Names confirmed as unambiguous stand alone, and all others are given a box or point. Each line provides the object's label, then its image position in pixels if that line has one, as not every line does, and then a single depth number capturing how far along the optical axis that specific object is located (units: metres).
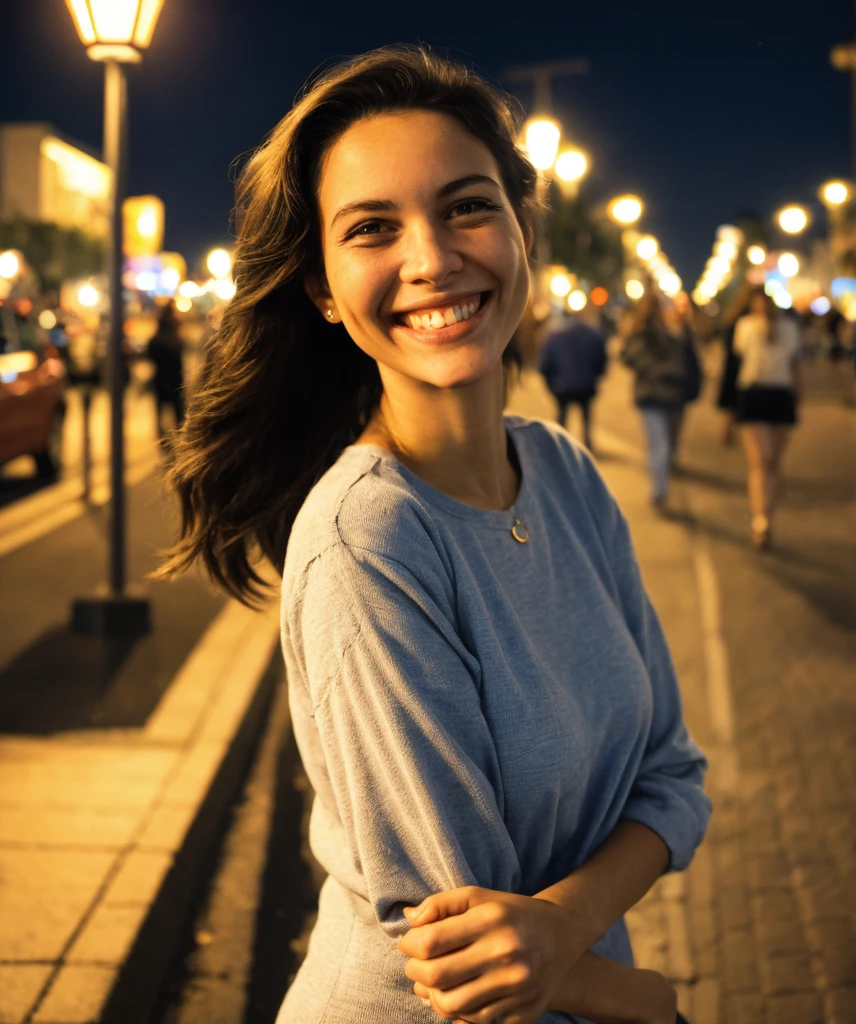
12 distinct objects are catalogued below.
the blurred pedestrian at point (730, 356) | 12.61
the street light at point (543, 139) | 13.38
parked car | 13.88
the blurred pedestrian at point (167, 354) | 16.97
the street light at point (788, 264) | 53.76
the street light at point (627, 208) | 27.25
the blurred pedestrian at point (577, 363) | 14.52
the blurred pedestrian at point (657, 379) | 11.97
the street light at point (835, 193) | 30.67
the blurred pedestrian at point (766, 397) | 9.91
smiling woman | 1.51
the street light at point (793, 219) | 32.50
